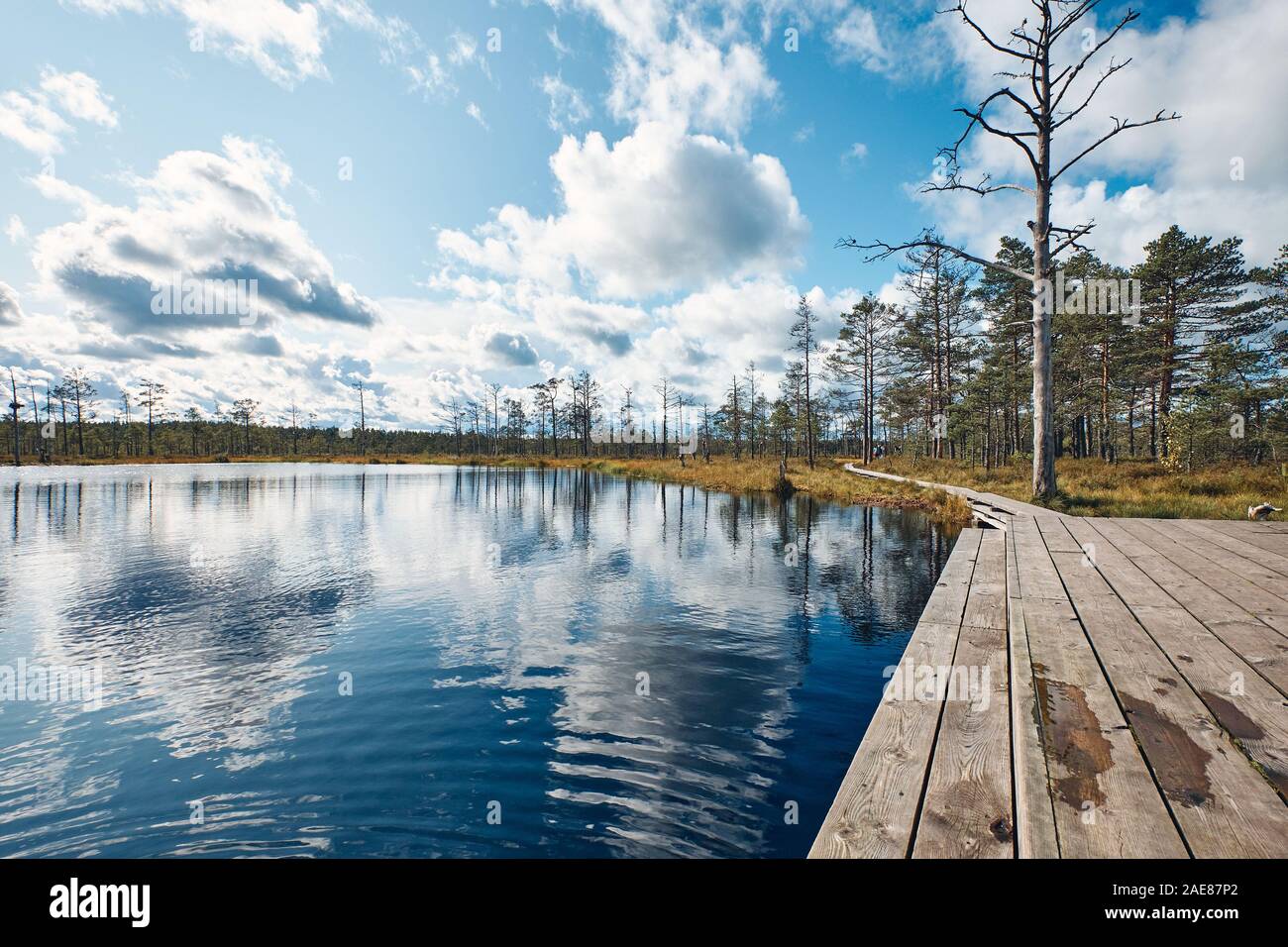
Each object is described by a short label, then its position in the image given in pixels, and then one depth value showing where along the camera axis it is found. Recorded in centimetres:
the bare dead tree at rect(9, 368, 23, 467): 6844
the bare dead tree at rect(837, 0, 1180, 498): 1242
